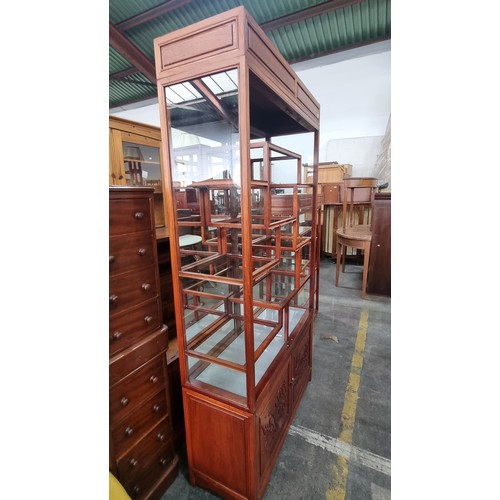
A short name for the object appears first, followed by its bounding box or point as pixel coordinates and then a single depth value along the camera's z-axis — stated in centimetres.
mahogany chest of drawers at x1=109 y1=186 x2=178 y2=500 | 100
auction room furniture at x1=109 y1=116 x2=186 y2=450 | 151
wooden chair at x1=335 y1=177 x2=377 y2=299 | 363
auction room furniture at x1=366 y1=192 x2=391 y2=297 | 341
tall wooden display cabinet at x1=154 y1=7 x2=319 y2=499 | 92
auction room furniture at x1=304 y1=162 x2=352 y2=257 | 497
